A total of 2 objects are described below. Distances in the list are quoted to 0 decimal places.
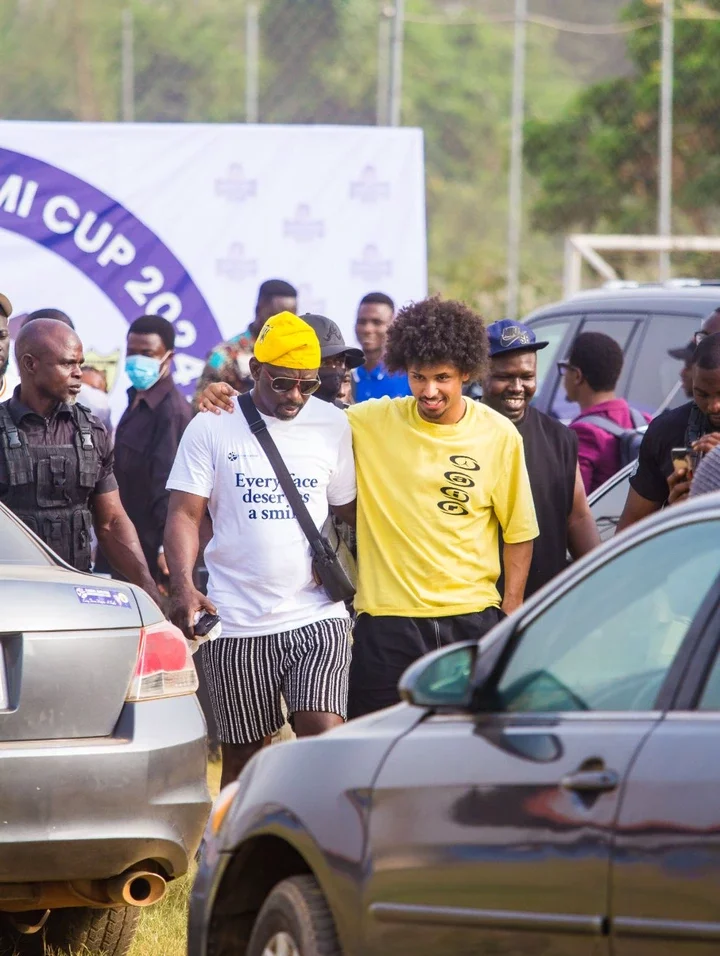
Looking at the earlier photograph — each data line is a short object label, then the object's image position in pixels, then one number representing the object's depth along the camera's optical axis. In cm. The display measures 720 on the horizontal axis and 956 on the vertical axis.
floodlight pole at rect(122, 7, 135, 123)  6961
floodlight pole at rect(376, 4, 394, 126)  6696
